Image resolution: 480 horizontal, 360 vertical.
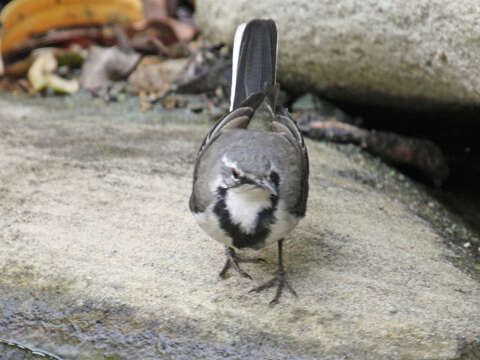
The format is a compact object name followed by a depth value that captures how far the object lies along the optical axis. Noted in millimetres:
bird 6422
